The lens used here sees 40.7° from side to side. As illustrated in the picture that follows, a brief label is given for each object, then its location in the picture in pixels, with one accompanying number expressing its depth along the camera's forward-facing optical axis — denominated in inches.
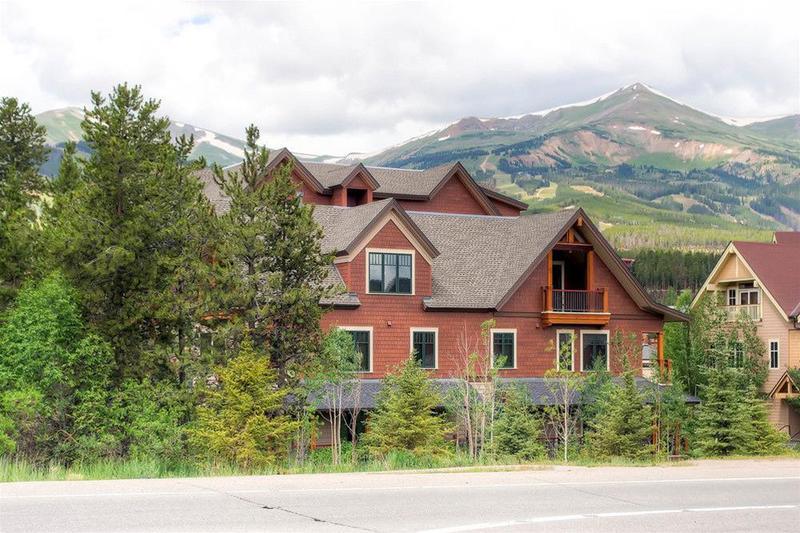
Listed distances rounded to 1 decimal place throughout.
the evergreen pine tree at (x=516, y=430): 1230.3
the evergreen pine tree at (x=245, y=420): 901.8
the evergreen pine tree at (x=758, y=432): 1472.7
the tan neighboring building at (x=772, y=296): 2241.6
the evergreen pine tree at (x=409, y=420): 1125.1
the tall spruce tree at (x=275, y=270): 1066.1
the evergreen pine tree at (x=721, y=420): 1471.5
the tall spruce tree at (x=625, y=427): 1215.6
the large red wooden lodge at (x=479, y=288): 1512.1
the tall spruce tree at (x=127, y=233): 1192.8
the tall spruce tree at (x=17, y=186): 1323.8
